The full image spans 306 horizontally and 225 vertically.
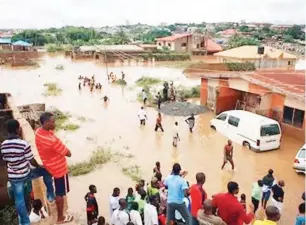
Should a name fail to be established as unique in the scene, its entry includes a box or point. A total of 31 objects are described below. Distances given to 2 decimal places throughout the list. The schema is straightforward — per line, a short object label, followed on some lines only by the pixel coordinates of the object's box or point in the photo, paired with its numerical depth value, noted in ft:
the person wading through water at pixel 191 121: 55.98
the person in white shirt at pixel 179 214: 20.52
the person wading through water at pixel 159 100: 71.52
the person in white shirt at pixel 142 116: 60.44
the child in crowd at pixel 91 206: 25.31
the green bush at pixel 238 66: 95.67
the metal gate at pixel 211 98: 66.33
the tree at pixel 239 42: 196.67
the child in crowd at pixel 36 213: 18.69
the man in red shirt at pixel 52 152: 15.89
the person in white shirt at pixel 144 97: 77.78
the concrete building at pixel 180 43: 198.45
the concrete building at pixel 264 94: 51.70
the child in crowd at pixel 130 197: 24.10
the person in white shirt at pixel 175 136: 49.14
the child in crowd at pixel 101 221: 20.65
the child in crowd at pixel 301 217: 20.00
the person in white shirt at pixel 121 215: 21.79
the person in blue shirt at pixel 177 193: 18.75
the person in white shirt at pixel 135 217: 21.91
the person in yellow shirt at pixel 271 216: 14.30
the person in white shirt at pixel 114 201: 24.75
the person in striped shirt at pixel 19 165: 15.47
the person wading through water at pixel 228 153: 39.60
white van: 46.75
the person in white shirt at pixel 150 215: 22.29
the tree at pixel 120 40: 245.65
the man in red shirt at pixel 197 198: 18.33
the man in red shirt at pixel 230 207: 16.10
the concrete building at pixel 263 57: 115.85
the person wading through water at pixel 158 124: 56.49
